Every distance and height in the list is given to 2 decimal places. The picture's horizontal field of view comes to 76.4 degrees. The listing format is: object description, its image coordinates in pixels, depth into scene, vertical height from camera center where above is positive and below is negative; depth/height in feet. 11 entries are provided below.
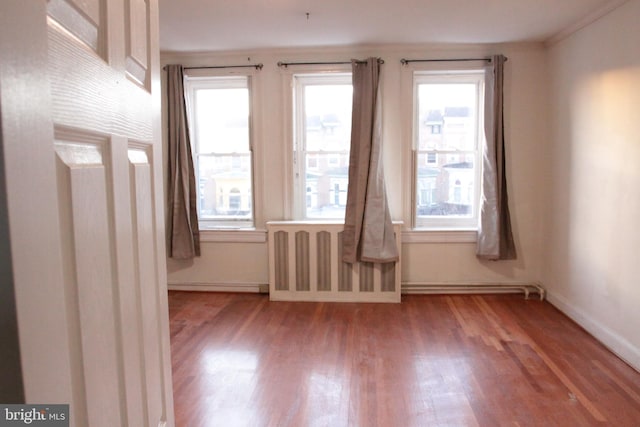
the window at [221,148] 13.65 +1.44
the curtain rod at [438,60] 12.69 +3.97
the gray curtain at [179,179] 13.01 +0.39
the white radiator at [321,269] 12.82 -2.56
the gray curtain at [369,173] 12.44 +0.46
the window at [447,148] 13.16 +1.25
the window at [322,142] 13.33 +1.53
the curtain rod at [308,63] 12.86 +3.99
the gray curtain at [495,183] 12.42 +0.09
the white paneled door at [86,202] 1.48 -0.05
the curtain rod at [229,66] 13.14 +4.03
